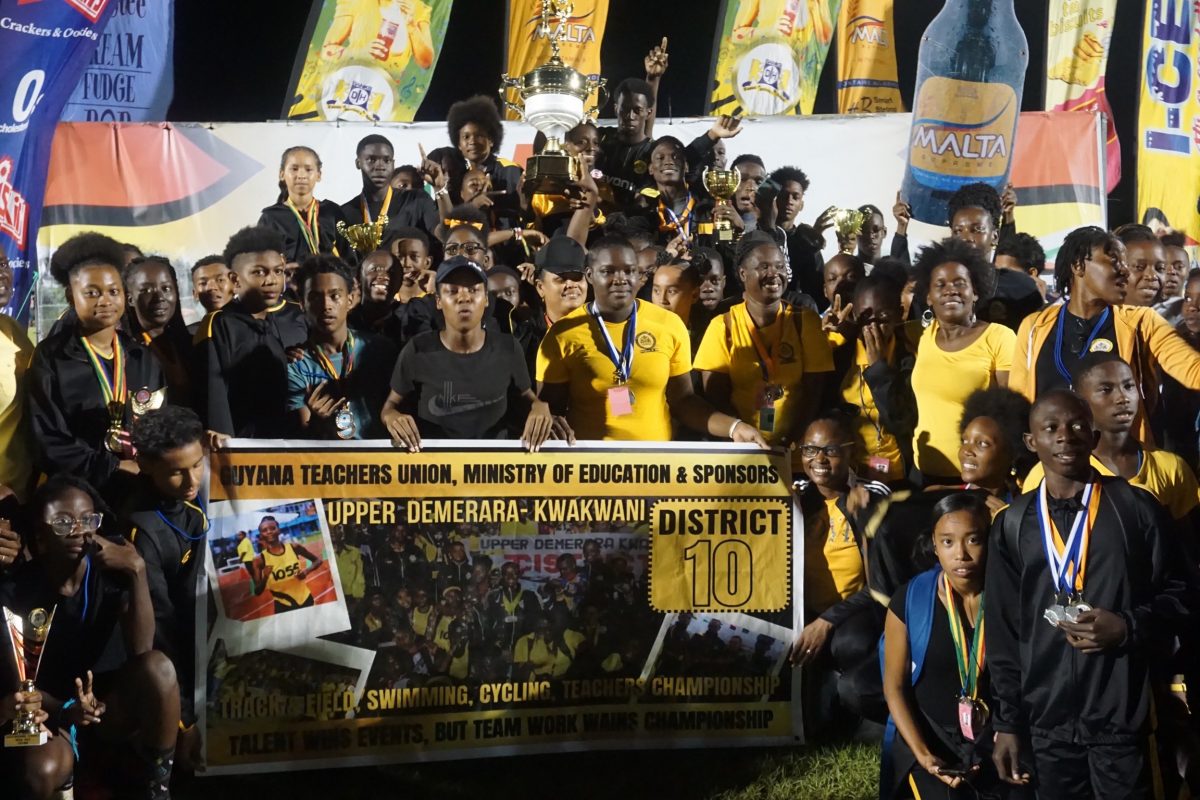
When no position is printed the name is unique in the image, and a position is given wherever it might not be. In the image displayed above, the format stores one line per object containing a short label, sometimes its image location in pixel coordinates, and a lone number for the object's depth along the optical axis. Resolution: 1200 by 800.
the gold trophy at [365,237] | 8.45
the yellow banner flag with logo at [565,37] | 14.48
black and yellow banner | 4.98
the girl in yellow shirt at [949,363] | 5.74
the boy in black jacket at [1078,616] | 4.07
